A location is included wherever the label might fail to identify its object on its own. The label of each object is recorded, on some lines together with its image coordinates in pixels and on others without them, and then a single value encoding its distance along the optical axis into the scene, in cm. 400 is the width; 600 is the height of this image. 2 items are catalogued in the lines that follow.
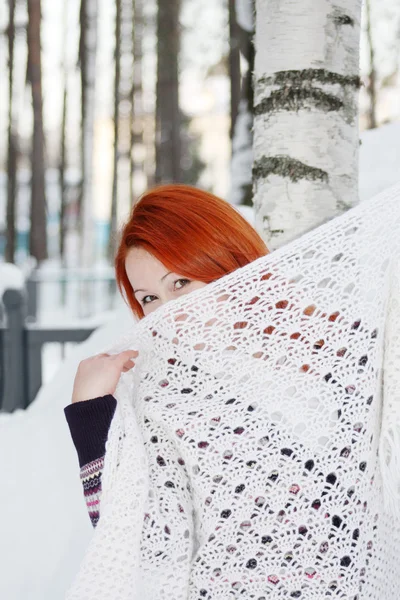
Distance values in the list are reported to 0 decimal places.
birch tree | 207
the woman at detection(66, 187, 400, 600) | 122
